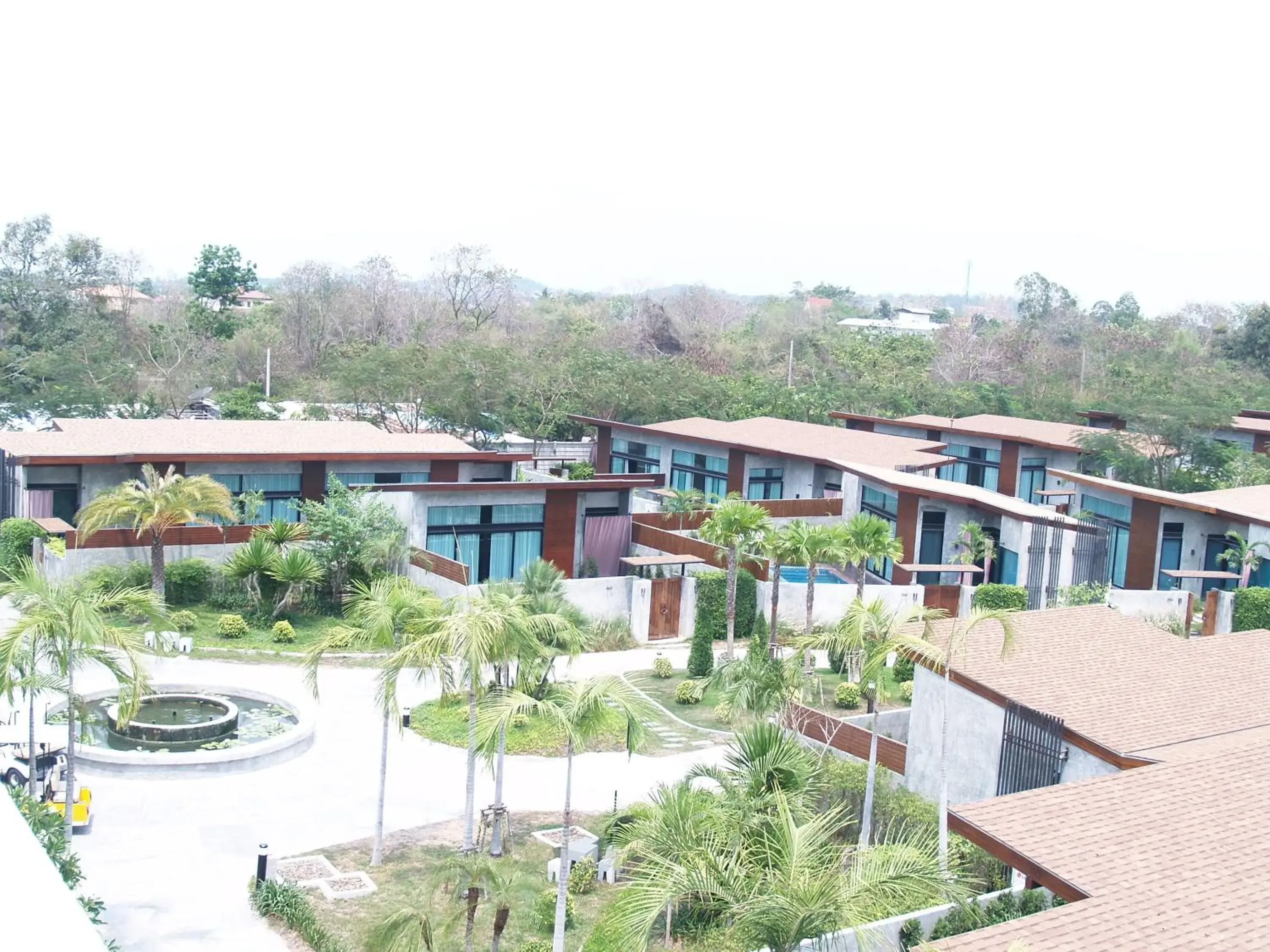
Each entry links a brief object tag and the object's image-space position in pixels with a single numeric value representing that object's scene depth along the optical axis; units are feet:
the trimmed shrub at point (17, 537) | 102.83
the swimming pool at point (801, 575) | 120.67
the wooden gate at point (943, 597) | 110.52
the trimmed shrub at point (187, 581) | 102.01
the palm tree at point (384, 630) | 59.41
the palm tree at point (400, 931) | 41.91
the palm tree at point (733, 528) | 95.45
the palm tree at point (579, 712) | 50.55
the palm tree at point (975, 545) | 115.75
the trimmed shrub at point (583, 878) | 57.26
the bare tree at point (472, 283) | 311.68
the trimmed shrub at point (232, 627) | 96.12
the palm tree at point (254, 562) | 100.53
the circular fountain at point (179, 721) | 74.23
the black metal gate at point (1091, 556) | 112.47
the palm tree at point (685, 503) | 132.46
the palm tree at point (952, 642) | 51.29
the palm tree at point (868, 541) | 93.15
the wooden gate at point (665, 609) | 106.32
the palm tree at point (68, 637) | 56.44
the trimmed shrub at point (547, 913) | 53.36
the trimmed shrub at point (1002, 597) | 103.91
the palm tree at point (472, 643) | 56.29
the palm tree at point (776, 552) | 94.17
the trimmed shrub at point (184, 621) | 96.27
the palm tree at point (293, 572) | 99.60
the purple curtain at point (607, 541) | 118.21
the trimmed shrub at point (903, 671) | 92.22
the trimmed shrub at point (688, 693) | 88.89
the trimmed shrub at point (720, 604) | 99.25
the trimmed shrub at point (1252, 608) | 103.71
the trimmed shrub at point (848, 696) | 87.51
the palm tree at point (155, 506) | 97.45
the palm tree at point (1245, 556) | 109.50
